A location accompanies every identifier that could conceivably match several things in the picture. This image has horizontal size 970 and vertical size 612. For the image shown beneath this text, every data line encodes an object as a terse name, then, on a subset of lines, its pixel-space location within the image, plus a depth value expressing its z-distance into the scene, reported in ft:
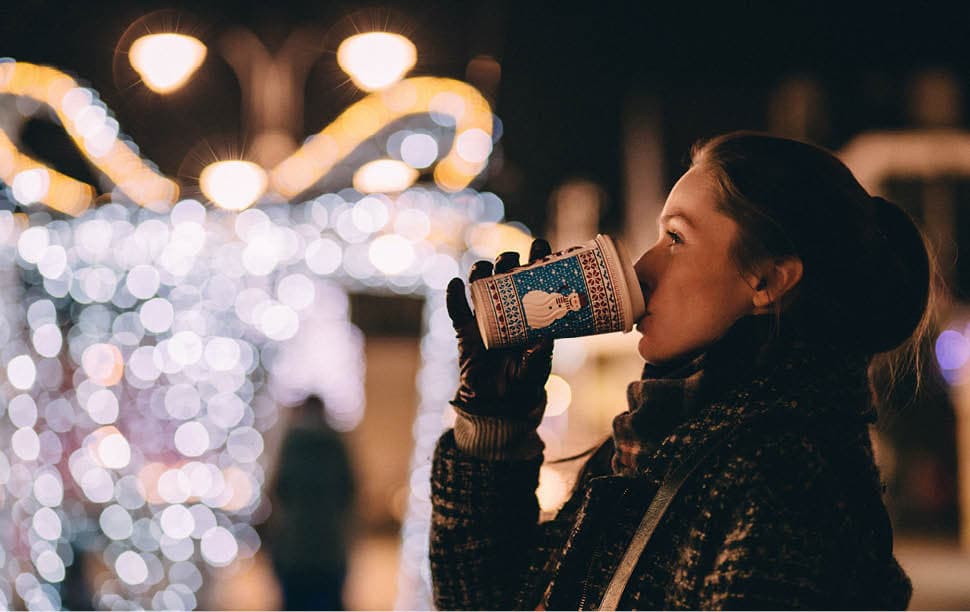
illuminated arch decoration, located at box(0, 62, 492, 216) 11.75
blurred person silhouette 17.84
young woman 3.41
